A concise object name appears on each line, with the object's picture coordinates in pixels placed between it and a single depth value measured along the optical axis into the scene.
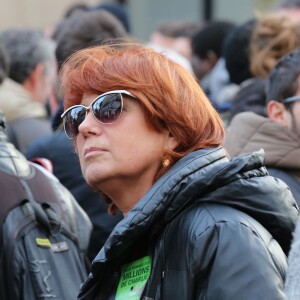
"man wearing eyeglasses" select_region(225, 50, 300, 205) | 7.86
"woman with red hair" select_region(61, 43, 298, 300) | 5.28
